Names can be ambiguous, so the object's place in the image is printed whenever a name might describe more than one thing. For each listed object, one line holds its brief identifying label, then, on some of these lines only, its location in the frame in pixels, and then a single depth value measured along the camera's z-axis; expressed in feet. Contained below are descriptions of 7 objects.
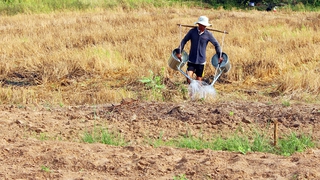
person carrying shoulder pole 55.28
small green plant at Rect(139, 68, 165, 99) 57.12
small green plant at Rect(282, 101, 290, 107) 47.27
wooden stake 36.38
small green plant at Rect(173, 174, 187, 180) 29.86
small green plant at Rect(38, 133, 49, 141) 41.73
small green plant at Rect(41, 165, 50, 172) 31.66
